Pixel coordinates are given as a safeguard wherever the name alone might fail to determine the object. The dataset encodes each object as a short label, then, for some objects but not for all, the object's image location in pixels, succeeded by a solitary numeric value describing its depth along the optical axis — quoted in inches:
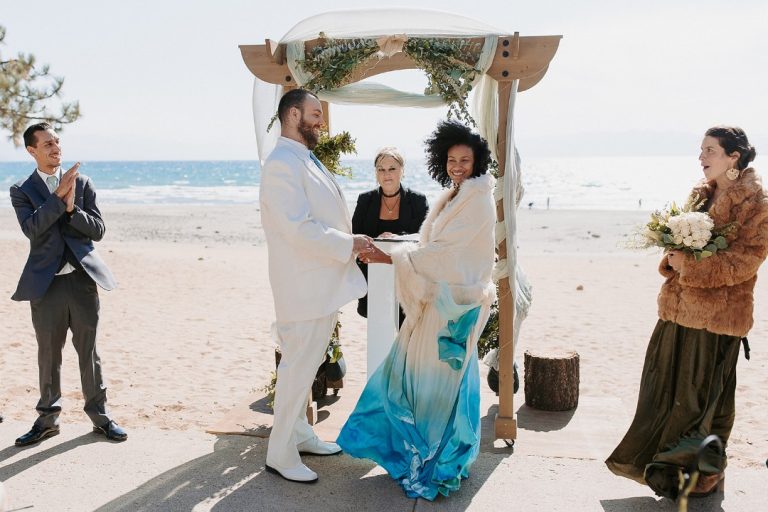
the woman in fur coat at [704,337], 146.7
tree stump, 223.9
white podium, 190.5
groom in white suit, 156.3
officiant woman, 224.5
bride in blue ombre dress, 157.1
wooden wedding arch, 186.2
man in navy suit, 179.3
